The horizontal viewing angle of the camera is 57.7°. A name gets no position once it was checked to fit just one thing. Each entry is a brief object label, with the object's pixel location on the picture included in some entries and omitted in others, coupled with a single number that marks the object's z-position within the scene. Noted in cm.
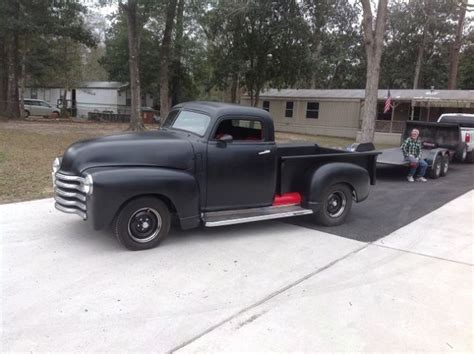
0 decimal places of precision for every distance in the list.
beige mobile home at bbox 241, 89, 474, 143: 2518
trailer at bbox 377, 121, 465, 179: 1215
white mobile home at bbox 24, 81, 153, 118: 3838
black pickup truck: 507
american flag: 2278
